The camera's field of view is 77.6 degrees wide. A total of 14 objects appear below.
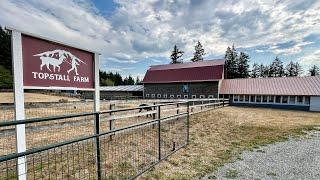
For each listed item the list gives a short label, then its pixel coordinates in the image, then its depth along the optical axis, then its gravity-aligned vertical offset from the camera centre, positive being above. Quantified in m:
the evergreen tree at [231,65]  65.12 +6.90
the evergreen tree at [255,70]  71.21 +5.72
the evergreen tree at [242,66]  64.62 +6.54
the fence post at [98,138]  3.29 -0.87
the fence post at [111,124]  6.45 -1.21
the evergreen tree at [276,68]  69.56 +6.12
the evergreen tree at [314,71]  73.94 +5.55
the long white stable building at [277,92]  24.83 -0.84
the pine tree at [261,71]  71.78 +5.44
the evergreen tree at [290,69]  70.60 +6.03
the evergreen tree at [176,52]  67.19 +11.59
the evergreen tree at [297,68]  70.19 +6.30
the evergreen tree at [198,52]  66.22 +11.44
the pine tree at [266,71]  70.75 +5.34
